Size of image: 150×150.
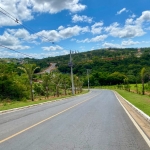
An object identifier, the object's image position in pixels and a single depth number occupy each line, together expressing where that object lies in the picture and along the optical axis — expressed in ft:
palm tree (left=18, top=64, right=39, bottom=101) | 85.78
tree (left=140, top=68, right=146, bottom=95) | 118.82
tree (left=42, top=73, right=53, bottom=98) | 121.38
